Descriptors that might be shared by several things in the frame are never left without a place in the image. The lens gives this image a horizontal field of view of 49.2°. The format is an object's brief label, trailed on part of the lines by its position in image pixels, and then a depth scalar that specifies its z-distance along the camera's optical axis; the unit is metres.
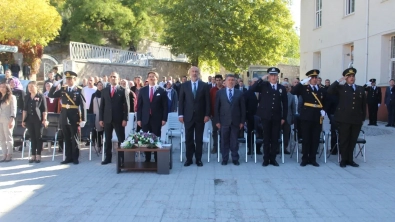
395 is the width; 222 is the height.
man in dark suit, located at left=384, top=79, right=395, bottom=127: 15.98
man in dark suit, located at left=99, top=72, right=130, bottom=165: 9.64
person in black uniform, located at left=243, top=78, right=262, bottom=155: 10.77
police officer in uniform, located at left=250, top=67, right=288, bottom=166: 9.46
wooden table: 8.59
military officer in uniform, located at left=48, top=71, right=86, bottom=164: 9.75
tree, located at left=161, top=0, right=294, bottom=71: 26.92
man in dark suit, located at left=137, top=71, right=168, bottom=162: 9.50
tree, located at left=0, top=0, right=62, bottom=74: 22.88
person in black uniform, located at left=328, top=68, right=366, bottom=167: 9.35
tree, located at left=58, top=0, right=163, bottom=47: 33.75
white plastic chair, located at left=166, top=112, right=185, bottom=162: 10.86
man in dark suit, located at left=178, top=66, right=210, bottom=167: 9.43
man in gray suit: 9.59
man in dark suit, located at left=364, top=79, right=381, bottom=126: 16.58
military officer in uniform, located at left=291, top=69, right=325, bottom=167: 9.51
